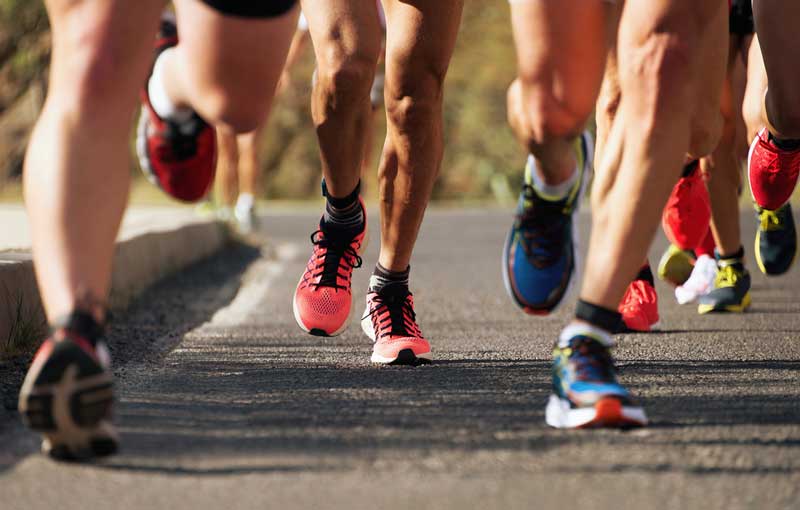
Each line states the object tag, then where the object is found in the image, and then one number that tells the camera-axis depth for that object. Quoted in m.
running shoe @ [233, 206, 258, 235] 22.70
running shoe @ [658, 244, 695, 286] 11.98
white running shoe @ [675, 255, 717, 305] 11.90
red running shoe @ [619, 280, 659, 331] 10.10
